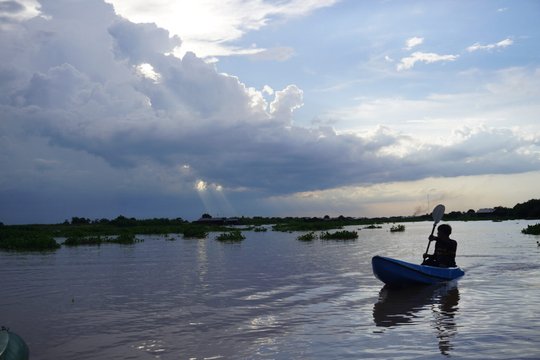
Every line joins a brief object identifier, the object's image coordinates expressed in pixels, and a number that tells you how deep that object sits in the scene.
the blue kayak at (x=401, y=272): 15.89
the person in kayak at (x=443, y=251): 17.34
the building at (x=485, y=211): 126.09
